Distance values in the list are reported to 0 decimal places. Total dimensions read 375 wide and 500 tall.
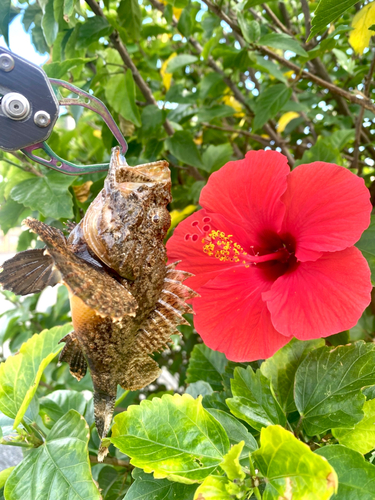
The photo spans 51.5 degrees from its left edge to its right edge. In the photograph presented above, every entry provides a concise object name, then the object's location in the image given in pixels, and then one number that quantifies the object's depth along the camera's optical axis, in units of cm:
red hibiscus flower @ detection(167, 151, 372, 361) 39
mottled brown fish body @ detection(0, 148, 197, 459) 28
